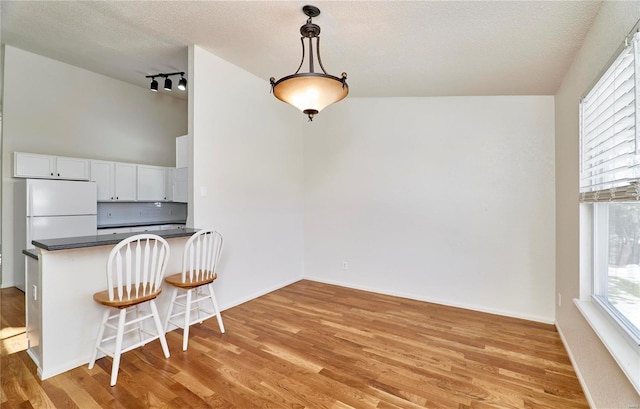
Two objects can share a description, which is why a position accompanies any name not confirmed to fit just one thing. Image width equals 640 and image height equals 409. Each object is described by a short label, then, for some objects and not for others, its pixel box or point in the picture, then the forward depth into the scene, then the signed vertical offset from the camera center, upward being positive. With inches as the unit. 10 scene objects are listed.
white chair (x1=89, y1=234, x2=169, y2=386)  78.6 -27.0
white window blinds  53.5 +16.2
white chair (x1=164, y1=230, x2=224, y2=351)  97.7 -26.3
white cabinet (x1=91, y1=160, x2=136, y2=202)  170.7 +14.9
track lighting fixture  150.6 +66.5
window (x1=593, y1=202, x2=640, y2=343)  59.5 -13.6
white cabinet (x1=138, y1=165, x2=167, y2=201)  190.1 +14.5
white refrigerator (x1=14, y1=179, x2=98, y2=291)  141.9 -3.3
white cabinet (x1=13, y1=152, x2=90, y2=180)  146.1 +19.8
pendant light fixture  79.2 +33.5
